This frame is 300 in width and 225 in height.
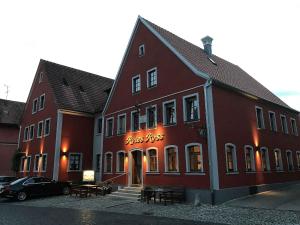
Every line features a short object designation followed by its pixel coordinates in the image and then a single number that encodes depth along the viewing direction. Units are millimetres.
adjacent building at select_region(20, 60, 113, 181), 25609
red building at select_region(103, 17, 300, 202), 16125
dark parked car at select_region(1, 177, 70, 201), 18562
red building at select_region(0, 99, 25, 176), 36569
